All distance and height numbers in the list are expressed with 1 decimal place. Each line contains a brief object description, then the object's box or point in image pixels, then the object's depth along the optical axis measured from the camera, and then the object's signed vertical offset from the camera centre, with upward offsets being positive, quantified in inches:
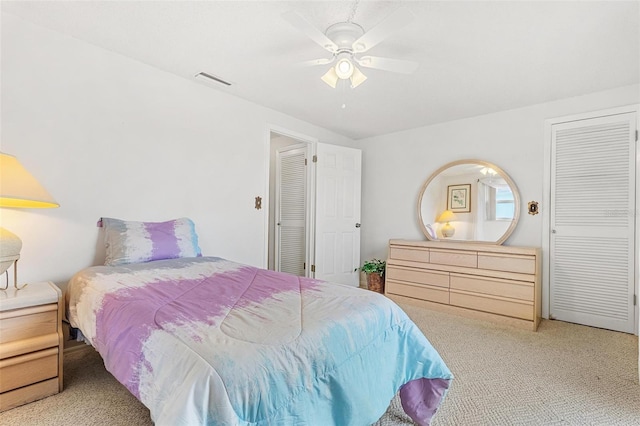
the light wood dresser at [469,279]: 119.0 -26.9
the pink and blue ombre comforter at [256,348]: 34.8 -18.9
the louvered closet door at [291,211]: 178.5 +1.1
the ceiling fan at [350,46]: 66.0 +39.1
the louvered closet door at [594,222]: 114.5 -1.3
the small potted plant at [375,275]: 164.9 -32.6
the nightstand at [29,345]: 63.2 -28.8
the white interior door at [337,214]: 164.7 -0.1
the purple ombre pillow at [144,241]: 87.0 -9.2
